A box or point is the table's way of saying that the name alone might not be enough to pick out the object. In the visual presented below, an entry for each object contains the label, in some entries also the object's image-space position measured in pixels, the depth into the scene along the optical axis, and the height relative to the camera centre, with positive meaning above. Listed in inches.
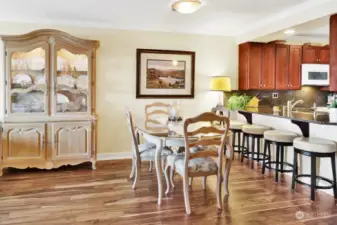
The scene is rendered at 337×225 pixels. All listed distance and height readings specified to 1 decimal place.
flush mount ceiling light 125.4 +46.4
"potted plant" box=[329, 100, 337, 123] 123.2 -2.5
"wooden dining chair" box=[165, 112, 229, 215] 104.1 -20.1
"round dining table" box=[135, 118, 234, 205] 112.7 -14.4
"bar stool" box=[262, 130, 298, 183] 143.6 -18.3
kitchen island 129.8 -10.3
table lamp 200.7 +15.9
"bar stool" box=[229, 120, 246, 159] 184.5 -18.0
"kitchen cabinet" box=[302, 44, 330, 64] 232.8 +44.9
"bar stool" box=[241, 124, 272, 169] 167.2 -16.5
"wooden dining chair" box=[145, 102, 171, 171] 138.9 -6.0
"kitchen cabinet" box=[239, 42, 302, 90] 212.2 +31.9
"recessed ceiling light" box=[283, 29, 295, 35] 165.6 +46.2
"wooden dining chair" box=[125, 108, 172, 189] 131.0 -23.4
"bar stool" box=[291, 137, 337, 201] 117.8 -19.5
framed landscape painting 196.0 +23.0
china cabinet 156.7 +2.4
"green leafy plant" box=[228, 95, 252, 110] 199.3 +2.7
